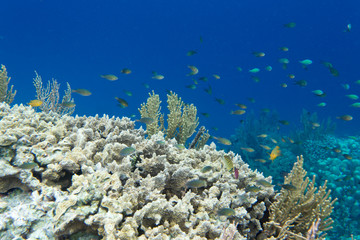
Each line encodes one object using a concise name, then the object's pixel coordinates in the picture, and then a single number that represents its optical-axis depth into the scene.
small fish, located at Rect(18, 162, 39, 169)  2.77
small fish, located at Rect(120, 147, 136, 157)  3.06
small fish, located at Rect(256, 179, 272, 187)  3.44
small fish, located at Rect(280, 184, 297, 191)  3.30
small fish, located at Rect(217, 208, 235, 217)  2.62
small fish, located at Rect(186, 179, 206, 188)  2.88
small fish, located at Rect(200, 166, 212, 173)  3.23
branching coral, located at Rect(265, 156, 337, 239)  3.26
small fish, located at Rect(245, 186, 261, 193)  3.24
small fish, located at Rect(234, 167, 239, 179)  3.53
